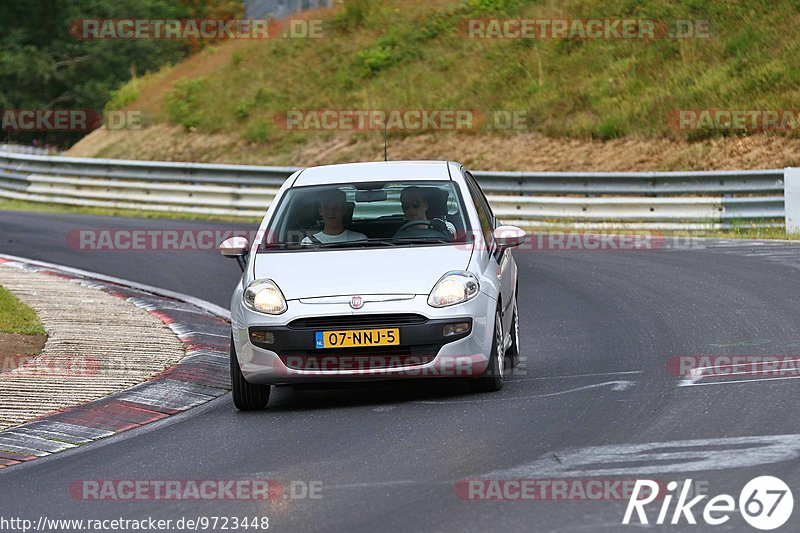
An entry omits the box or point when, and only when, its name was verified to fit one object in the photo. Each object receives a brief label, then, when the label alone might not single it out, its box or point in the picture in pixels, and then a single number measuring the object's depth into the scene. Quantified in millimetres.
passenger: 19359
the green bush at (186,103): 73437
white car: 17297
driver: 19406
